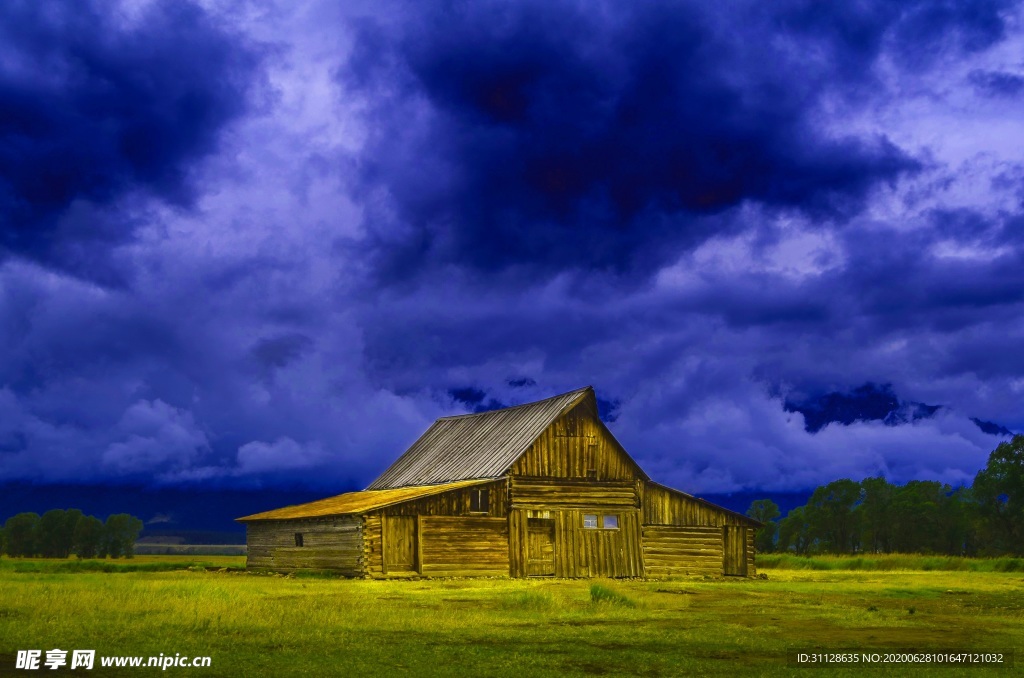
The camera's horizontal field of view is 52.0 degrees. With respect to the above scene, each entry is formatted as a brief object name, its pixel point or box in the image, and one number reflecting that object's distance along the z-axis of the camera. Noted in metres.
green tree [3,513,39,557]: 101.69
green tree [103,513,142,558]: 102.12
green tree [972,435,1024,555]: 93.38
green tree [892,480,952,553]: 100.31
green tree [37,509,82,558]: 103.06
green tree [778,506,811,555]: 111.94
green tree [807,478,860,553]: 109.81
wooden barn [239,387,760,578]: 43.25
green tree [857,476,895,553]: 104.38
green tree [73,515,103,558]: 102.69
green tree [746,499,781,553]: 110.86
